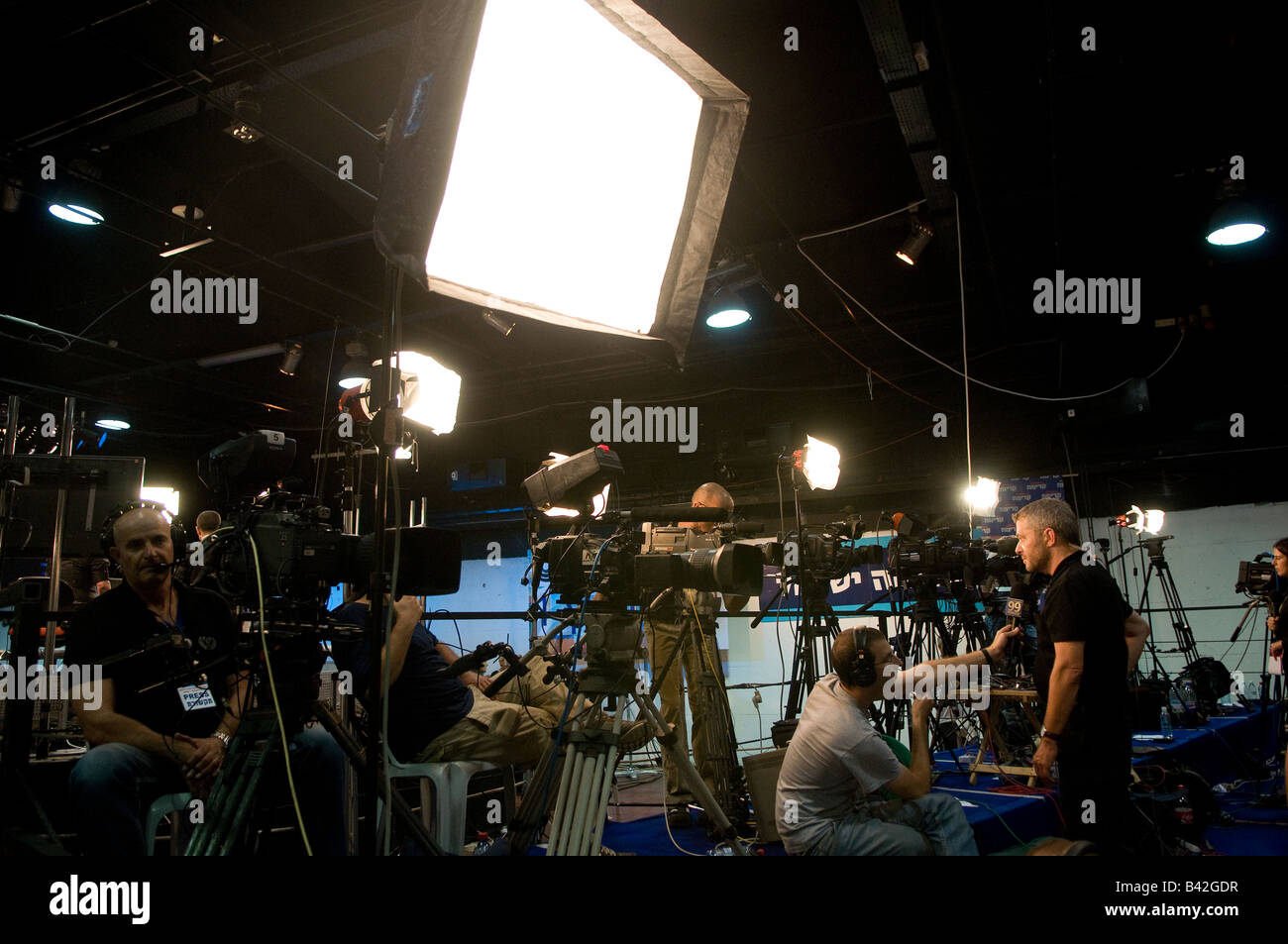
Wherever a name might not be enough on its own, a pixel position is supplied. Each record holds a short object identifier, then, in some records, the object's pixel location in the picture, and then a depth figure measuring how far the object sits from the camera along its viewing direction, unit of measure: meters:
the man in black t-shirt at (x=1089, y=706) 2.58
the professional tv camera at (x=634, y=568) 2.06
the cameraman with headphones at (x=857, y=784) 2.40
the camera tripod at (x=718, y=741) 3.38
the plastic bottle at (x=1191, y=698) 5.89
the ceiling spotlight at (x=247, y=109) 3.26
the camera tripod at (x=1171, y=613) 5.97
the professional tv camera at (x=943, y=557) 4.02
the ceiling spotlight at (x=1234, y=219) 3.84
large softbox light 1.01
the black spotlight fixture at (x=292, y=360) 5.98
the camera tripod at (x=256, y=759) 1.61
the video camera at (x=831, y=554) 3.62
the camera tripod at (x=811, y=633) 3.61
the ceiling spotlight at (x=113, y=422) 7.29
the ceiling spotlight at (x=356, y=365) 5.44
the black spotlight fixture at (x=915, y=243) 4.39
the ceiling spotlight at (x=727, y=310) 4.84
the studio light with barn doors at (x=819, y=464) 4.19
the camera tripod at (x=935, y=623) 4.21
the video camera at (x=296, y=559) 1.70
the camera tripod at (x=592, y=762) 1.89
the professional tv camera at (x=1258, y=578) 4.80
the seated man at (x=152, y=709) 2.00
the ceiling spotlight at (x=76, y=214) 3.90
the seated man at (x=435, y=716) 2.59
